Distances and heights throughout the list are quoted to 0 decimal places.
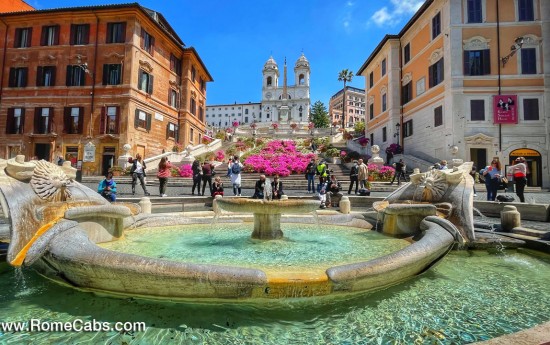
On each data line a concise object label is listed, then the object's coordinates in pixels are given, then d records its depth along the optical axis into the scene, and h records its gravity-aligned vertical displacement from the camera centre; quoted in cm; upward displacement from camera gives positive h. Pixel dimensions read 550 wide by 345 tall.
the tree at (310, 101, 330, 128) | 8462 +2010
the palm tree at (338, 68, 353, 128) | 7731 +2859
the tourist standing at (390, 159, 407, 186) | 1770 +112
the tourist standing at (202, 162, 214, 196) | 1421 +50
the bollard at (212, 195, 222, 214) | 550 -46
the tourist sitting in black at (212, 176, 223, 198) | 1170 -12
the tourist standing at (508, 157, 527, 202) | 1015 +51
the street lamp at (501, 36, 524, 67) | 2125 +1018
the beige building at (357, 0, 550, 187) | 2158 +781
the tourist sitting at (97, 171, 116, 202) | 909 -21
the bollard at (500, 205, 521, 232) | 627 -57
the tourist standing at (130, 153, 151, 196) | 1393 +47
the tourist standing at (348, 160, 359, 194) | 1455 +64
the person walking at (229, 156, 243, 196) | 1419 +42
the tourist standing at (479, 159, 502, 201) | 1112 +46
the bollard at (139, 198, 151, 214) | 848 -66
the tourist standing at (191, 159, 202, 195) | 1484 +51
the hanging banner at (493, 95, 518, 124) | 2172 +584
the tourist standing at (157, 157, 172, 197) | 1318 +33
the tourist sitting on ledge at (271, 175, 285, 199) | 996 -14
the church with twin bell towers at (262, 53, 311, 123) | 10425 +3286
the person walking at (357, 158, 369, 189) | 1435 +63
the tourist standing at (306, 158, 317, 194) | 1574 +73
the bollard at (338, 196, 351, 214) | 909 -57
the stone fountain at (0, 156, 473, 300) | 262 -70
